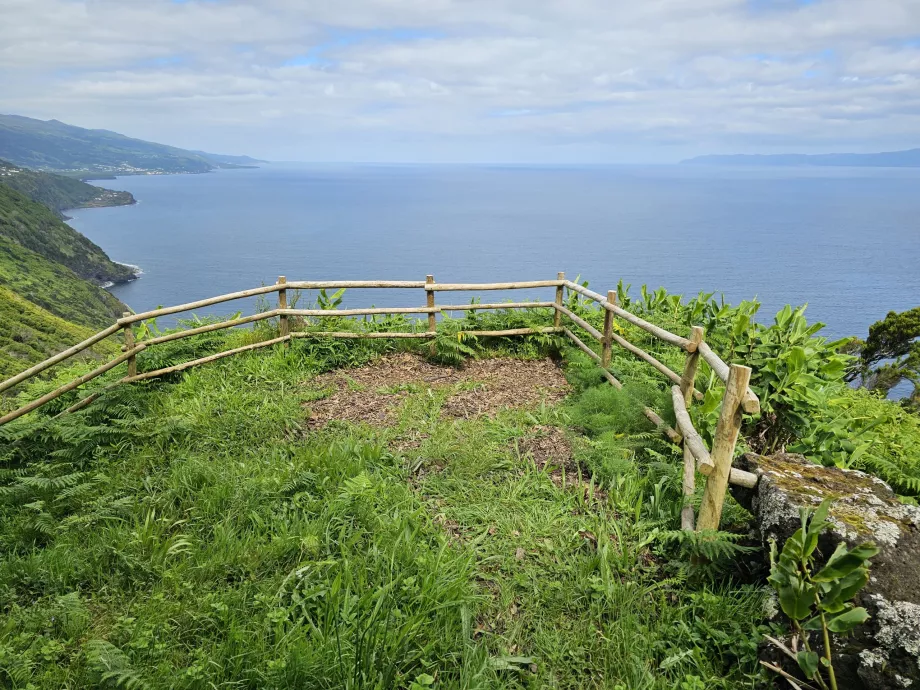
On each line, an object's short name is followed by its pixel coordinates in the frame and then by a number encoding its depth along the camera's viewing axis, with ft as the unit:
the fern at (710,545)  10.73
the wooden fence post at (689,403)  12.48
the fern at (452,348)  26.05
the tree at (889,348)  57.11
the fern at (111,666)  9.29
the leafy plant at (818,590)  7.51
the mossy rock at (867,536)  8.06
